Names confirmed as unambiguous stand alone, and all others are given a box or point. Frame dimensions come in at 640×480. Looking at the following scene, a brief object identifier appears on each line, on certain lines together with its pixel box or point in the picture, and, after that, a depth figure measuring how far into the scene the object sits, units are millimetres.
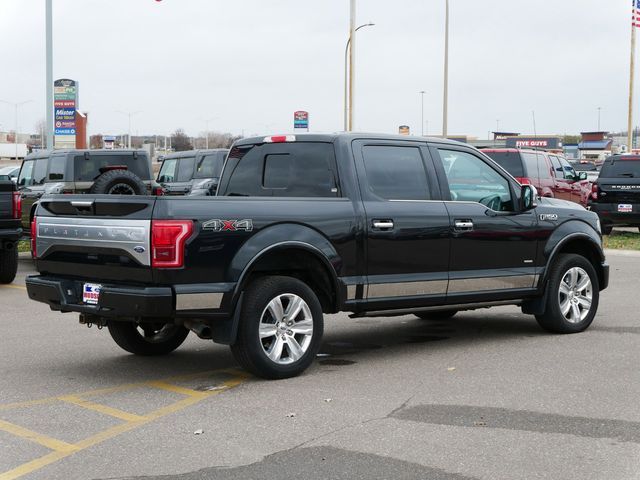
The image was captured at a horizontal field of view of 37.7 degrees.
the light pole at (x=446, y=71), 45750
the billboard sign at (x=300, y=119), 59459
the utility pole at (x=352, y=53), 38938
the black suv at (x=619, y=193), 20859
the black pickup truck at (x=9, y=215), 12633
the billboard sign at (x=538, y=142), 96462
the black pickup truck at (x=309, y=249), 6648
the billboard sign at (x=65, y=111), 44969
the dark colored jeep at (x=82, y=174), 17234
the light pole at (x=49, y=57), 26141
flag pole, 39466
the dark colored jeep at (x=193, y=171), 23078
